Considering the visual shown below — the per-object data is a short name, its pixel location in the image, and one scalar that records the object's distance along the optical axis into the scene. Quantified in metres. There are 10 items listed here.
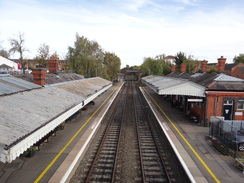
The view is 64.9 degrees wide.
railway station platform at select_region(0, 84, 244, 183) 8.73
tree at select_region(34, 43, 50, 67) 60.56
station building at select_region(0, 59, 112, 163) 5.74
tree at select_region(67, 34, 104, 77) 44.81
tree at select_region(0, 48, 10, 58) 72.91
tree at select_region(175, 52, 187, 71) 63.53
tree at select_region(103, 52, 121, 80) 66.06
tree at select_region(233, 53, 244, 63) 98.47
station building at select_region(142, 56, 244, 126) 16.91
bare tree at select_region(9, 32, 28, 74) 51.75
